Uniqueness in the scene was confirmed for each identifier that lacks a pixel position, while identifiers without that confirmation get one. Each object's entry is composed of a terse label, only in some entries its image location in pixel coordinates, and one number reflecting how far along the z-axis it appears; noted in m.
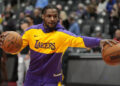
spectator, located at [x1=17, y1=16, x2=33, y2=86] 14.17
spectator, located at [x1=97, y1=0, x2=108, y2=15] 18.27
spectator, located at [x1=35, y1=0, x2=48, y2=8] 20.81
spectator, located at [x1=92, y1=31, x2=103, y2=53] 15.98
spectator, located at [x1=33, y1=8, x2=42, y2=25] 16.90
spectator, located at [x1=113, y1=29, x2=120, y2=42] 13.81
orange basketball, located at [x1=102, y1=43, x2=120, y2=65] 6.49
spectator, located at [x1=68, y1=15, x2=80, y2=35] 17.90
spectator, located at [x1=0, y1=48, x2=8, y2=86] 15.30
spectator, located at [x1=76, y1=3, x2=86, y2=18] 21.95
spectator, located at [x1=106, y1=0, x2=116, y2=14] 17.98
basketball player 7.69
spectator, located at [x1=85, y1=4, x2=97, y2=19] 19.17
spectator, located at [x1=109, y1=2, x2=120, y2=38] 16.81
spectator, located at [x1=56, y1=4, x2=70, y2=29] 19.03
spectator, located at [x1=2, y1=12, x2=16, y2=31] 18.58
